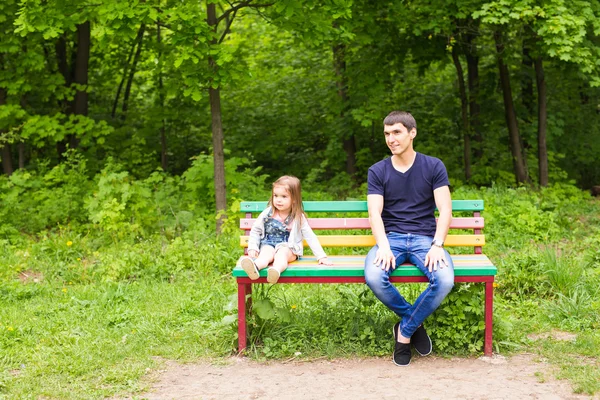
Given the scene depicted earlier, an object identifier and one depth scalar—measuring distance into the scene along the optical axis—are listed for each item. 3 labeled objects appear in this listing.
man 4.56
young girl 4.93
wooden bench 4.66
